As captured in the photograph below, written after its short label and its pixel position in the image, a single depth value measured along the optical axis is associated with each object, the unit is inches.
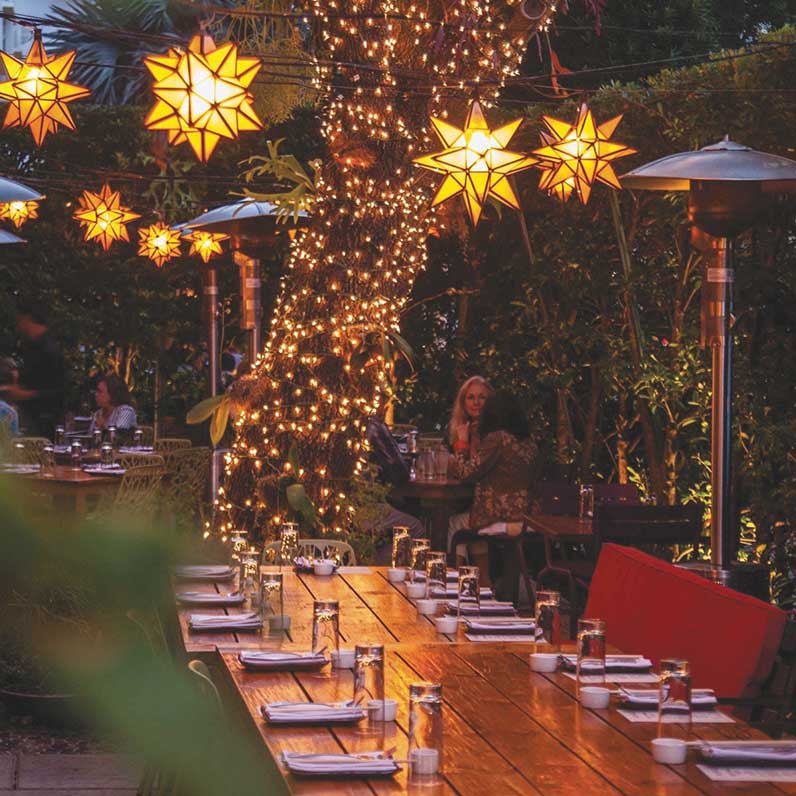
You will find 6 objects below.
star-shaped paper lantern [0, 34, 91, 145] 234.1
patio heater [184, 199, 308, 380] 360.5
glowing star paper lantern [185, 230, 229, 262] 456.8
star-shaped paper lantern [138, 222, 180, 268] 482.0
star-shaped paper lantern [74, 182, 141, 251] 437.1
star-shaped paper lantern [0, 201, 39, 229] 433.7
